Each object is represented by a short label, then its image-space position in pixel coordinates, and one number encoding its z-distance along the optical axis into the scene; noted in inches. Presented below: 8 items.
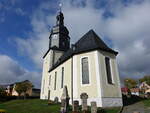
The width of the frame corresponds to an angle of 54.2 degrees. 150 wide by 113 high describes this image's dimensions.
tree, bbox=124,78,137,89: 2287.2
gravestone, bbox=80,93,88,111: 559.2
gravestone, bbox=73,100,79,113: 547.8
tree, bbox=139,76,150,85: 2306.2
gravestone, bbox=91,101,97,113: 503.0
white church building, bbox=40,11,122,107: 673.0
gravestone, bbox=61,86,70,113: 573.0
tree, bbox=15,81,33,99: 1883.6
